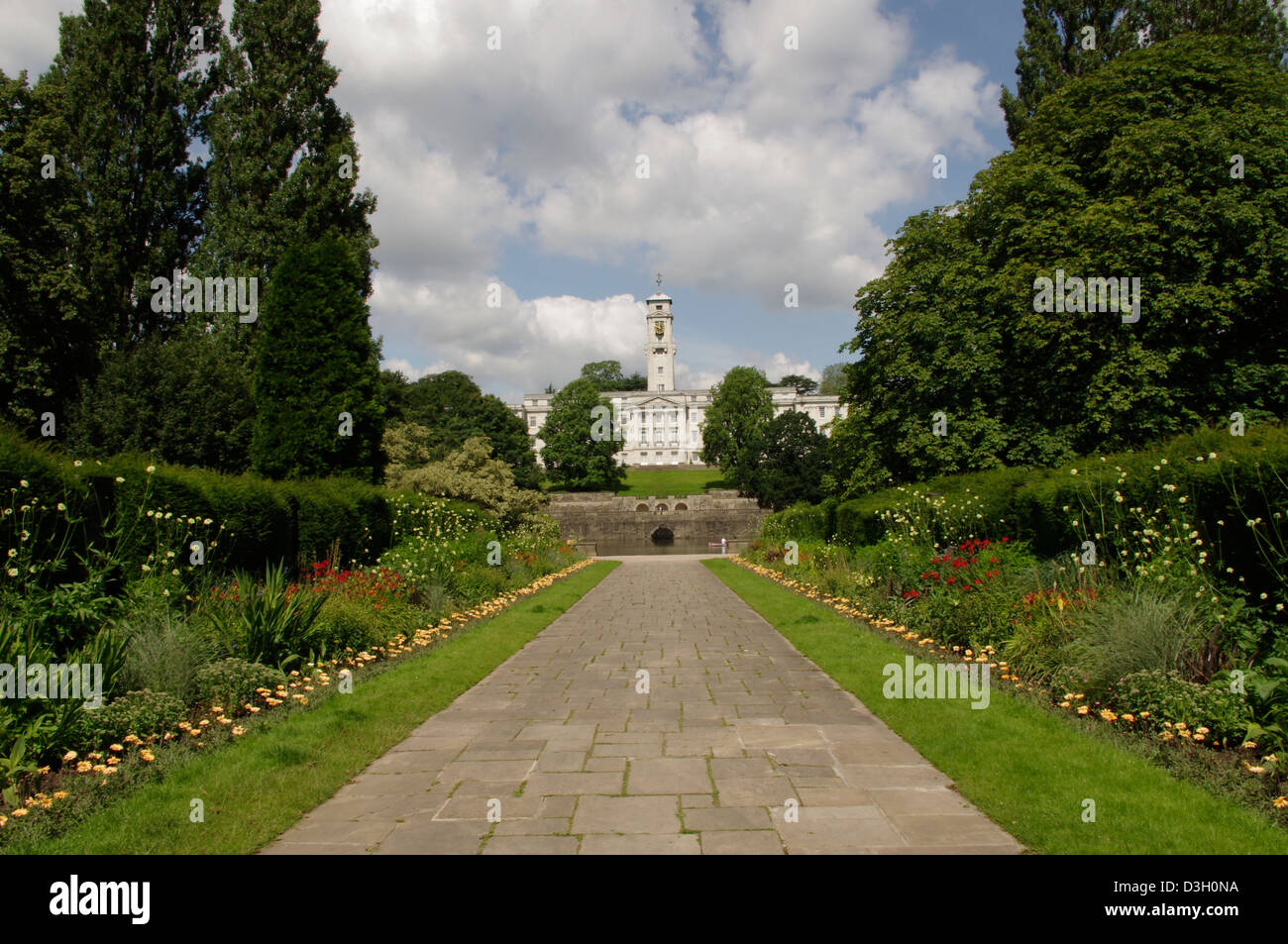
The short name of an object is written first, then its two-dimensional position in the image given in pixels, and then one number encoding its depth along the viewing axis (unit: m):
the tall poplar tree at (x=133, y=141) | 22.67
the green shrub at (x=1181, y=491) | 5.80
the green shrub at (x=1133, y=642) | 5.73
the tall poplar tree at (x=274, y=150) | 22.47
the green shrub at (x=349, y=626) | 8.13
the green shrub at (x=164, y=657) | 5.76
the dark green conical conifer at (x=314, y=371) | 15.10
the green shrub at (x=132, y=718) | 4.86
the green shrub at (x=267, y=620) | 6.86
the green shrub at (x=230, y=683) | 5.95
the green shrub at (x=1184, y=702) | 4.93
